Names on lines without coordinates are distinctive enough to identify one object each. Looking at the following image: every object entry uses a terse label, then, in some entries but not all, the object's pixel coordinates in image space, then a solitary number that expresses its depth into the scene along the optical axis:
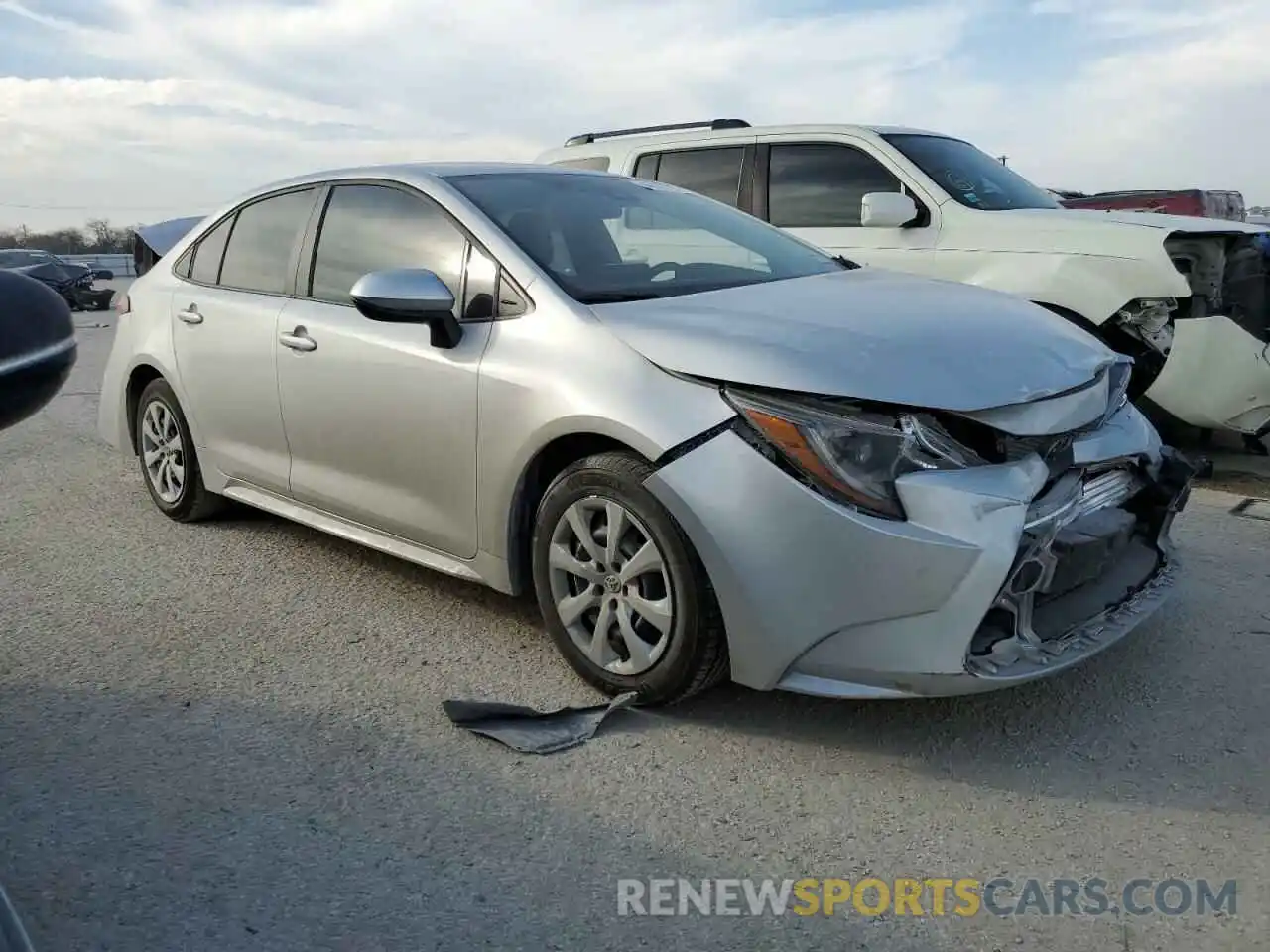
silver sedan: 2.77
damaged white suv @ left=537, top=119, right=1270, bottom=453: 5.62
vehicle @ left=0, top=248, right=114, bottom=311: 26.41
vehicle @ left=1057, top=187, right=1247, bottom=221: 12.73
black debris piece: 3.05
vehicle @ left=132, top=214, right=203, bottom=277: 6.33
